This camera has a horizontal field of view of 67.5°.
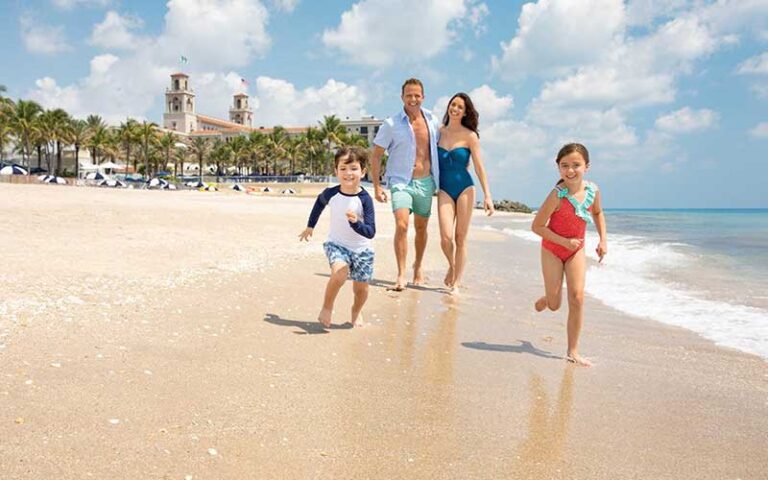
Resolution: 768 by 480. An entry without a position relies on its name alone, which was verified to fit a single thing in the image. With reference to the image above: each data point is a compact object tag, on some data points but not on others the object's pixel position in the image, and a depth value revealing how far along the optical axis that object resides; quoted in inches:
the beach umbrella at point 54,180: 2021.4
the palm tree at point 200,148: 3393.2
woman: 255.0
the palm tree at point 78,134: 2886.3
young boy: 177.9
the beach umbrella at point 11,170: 2010.8
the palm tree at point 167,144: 3454.7
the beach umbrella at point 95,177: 2337.1
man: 254.7
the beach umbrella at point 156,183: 2278.5
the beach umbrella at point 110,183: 2304.4
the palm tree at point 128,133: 3166.1
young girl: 164.2
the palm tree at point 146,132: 3171.8
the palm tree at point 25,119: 2639.3
